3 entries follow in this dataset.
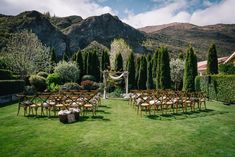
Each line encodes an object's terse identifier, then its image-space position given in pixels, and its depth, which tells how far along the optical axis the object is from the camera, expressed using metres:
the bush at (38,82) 25.34
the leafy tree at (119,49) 42.91
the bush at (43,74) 29.50
